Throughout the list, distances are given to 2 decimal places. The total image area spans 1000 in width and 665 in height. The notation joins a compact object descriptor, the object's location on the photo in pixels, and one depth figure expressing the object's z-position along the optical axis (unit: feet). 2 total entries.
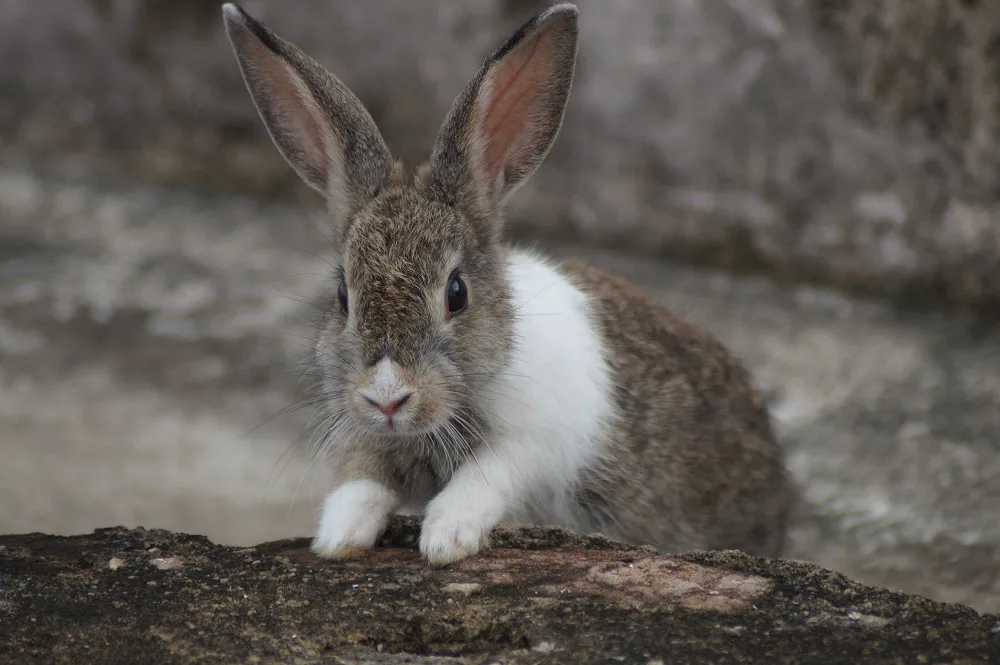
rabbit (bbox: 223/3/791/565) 21.15
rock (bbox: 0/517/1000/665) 17.08
